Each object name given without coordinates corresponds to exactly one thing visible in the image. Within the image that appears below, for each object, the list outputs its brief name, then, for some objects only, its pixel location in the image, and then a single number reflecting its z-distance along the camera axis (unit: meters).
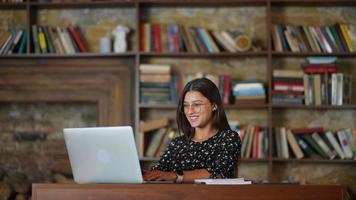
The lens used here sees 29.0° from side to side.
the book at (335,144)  5.40
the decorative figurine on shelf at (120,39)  5.53
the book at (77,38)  5.57
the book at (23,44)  5.60
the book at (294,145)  5.40
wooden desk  2.53
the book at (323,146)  5.41
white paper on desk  2.61
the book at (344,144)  5.39
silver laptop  2.72
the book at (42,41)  5.56
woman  3.28
